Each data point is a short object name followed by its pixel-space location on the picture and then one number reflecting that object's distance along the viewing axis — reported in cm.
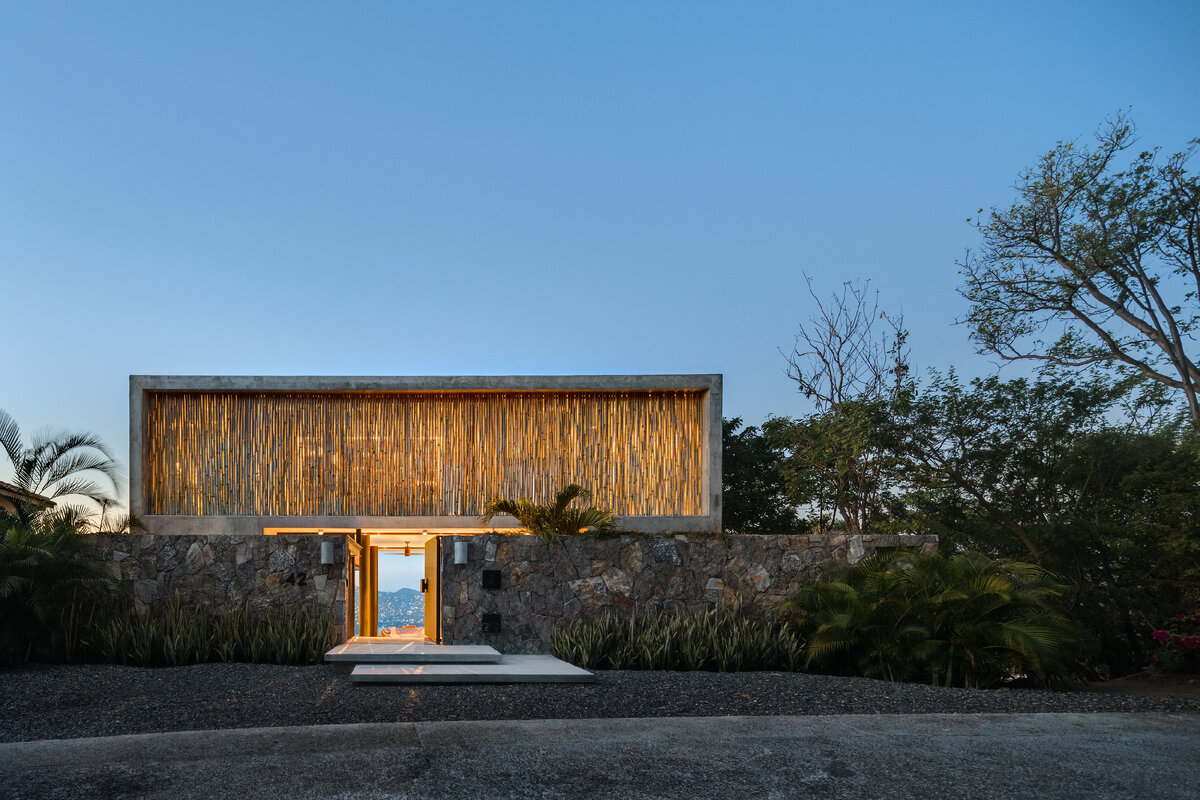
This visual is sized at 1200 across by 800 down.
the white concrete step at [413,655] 971
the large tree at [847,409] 1852
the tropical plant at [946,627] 929
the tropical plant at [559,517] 1276
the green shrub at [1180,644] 1361
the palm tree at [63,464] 1617
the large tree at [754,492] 2516
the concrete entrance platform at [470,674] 800
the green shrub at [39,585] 1035
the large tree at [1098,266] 1580
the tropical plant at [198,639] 1066
